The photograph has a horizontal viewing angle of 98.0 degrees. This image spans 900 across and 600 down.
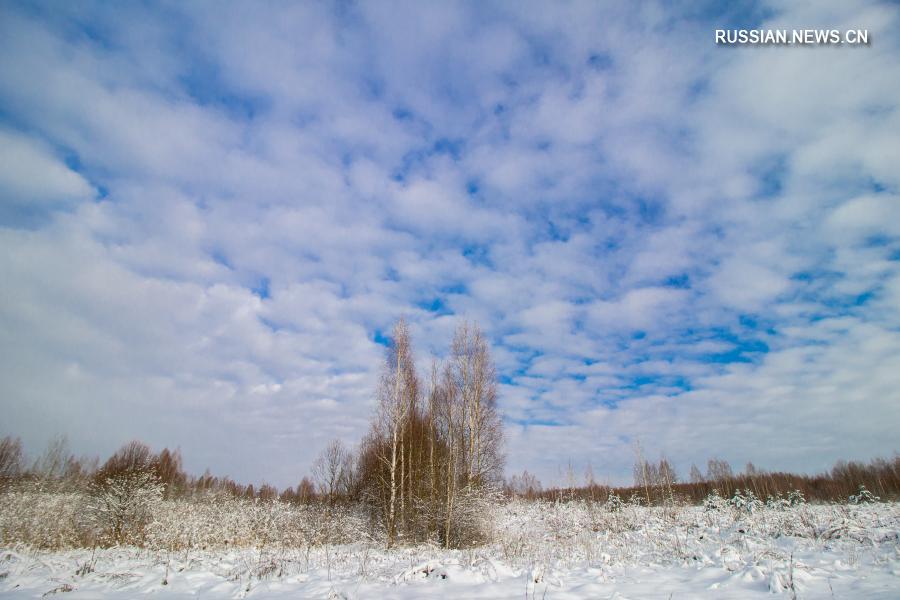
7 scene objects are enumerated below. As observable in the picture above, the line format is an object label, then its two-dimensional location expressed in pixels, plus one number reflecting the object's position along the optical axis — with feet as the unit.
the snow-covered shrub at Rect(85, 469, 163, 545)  54.19
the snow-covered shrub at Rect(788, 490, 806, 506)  53.11
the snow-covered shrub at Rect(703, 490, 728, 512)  63.84
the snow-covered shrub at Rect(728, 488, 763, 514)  55.57
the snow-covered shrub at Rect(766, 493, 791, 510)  56.04
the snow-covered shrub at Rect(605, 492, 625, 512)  78.19
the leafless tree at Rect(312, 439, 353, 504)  90.43
